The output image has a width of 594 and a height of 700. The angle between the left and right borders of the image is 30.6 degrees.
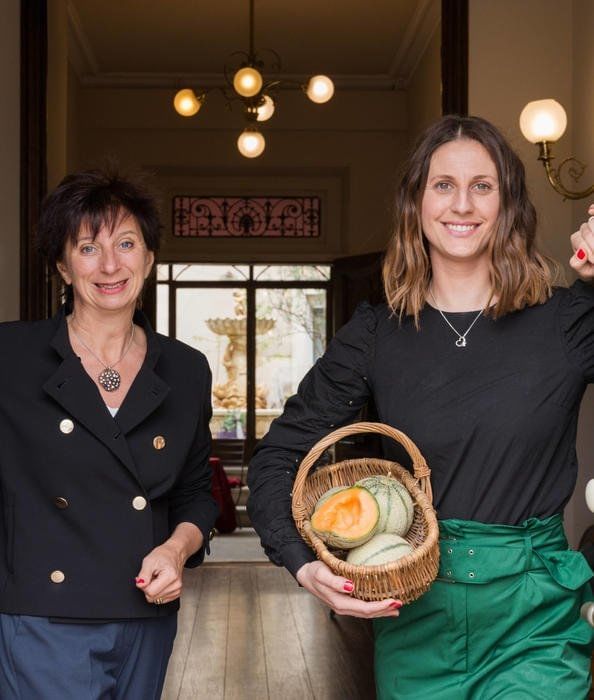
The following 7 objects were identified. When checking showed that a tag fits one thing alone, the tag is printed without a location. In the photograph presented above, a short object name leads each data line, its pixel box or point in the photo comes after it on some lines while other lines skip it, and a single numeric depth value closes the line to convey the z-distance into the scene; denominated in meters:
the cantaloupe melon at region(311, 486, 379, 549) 1.73
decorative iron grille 11.93
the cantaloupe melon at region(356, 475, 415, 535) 1.78
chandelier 7.36
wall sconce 4.66
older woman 2.04
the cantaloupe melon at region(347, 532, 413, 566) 1.70
